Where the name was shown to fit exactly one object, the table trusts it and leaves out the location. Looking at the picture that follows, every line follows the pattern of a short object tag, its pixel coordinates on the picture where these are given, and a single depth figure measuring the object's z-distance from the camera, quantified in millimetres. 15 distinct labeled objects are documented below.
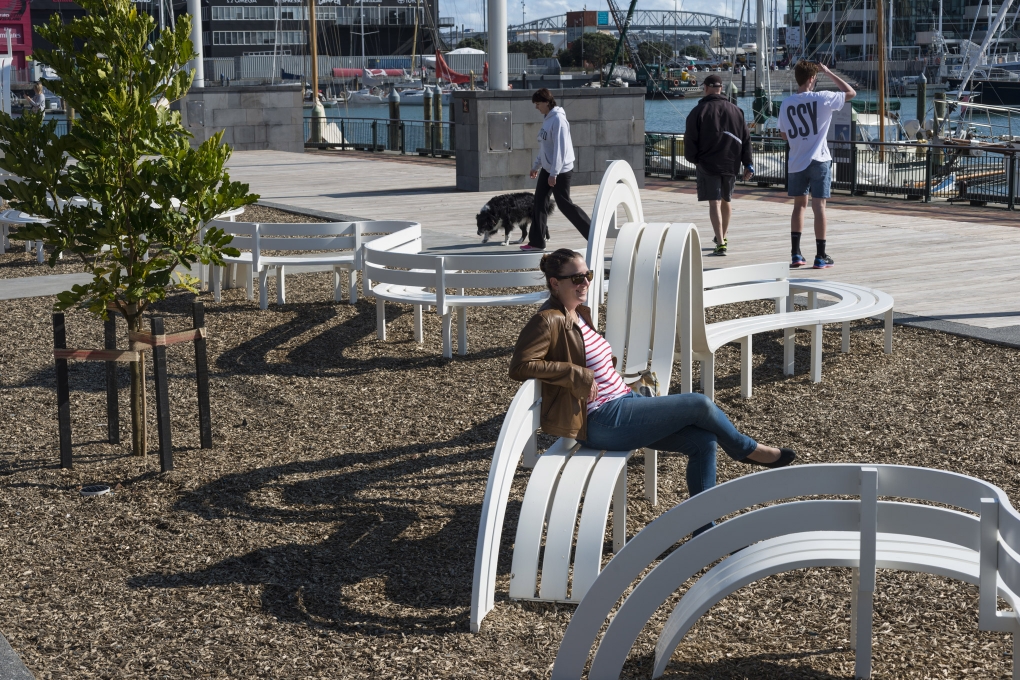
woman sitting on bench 5086
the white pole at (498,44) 21672
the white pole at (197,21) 28031
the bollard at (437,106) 34062
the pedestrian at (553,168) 13117
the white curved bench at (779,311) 7363
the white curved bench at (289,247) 10531
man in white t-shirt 11406
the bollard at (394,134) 31719
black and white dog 13938
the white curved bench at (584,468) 4508
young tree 6023
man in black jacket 12586
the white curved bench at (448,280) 8797
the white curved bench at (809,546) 3488
